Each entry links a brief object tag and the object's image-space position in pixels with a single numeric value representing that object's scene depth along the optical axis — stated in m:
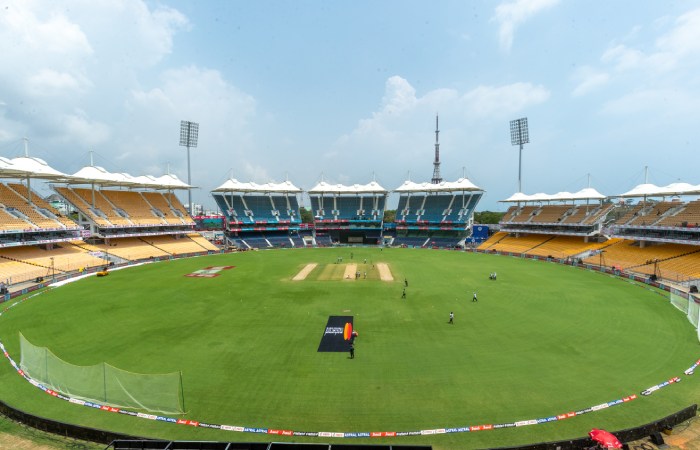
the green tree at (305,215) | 144.55
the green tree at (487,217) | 127.06
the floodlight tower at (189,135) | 82.25
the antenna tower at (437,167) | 152.50
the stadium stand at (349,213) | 83.00
